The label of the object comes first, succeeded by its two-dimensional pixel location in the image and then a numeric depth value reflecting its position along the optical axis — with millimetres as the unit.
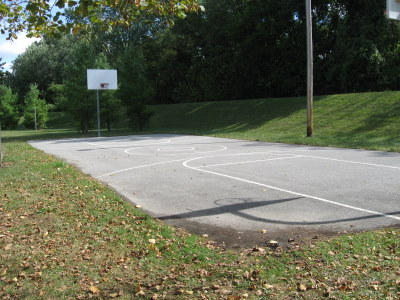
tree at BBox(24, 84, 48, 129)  43594
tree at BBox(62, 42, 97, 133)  31000
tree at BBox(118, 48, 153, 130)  31938
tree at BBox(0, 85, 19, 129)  46125
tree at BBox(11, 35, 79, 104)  55906
